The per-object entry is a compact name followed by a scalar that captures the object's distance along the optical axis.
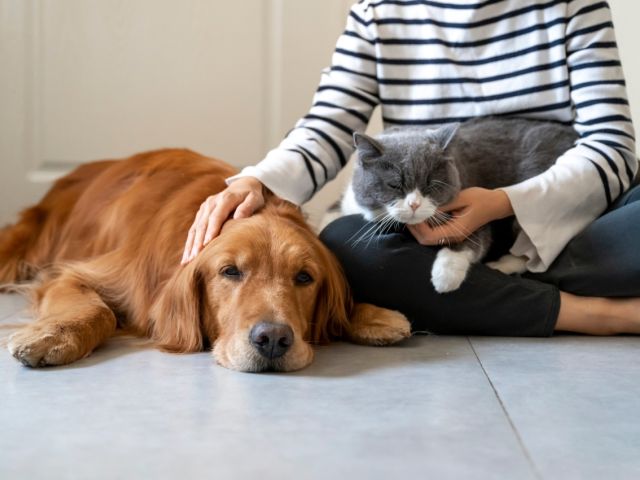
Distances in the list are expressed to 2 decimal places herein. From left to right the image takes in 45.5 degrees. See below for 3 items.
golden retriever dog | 1.60
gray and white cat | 1.82
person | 1.92
